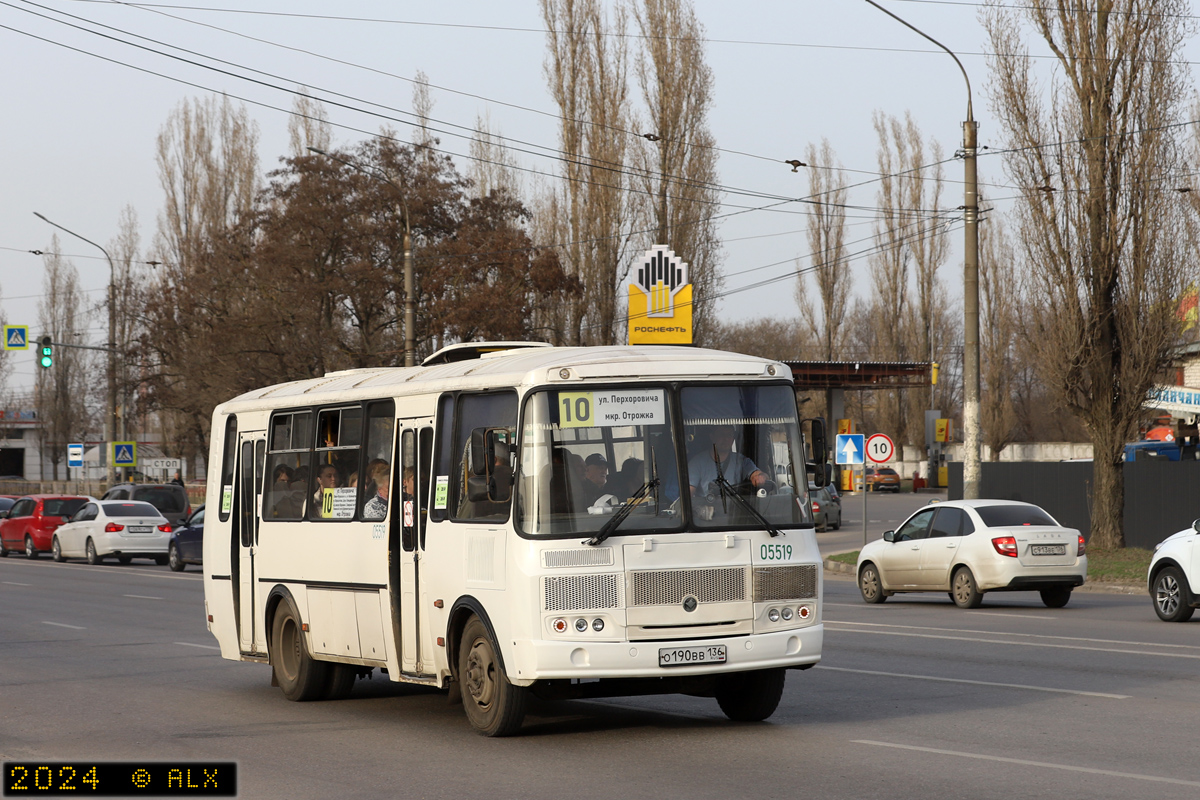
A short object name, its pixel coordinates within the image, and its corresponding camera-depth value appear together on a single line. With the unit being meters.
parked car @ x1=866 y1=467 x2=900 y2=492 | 81.25
